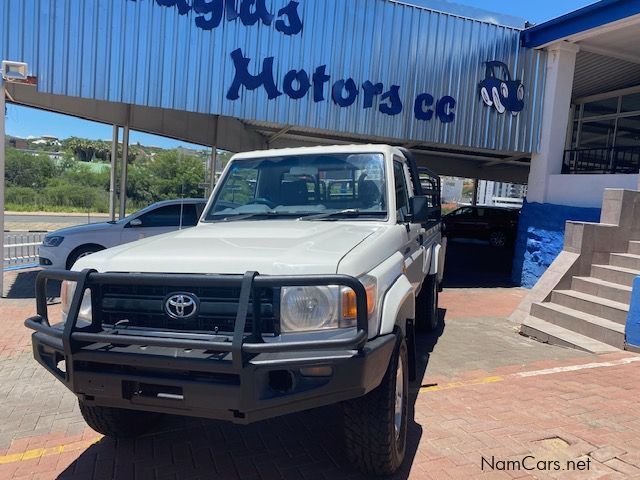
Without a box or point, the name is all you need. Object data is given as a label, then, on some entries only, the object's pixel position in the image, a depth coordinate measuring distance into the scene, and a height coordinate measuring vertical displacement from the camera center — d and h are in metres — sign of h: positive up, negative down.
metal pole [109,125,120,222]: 11.43 +0.32
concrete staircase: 5.58 -1.25
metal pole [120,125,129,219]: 11.25 +0.04
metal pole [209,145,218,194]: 12.95 +0.59
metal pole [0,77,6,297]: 7.61 -0.05
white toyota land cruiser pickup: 2.31 -0.74
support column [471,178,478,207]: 24.10 +0.45
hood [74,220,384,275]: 2.49 -0.37
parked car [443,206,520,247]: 16.89 -0.73
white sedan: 8.56 -1.03
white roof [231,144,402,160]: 4.11 +0.34
